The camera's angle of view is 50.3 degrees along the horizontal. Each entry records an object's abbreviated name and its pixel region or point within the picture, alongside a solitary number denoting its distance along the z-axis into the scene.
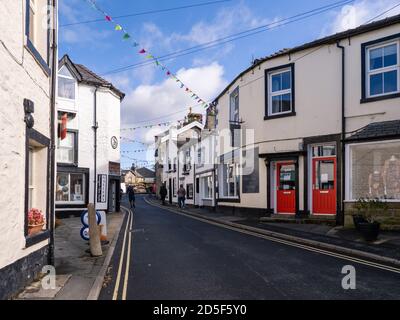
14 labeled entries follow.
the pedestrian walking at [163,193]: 39.38
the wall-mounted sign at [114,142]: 27.39
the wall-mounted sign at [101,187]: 25.97
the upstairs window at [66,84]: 24.27
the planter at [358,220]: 12.75
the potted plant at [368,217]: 11.96
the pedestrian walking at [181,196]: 32.44
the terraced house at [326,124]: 14.52
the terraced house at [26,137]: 6.35
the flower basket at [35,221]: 7.94
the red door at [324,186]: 16.27
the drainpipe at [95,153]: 25.70
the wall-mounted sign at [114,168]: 27.19
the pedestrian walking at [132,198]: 33.73
